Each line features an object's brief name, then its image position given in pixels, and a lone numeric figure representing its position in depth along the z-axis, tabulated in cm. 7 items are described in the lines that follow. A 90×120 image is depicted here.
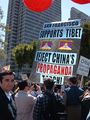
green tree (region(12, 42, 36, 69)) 2370
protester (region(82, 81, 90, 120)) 240
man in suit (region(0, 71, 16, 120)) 139
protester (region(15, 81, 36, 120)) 228
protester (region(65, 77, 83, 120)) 282
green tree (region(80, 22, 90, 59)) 1491
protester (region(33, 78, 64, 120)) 227
